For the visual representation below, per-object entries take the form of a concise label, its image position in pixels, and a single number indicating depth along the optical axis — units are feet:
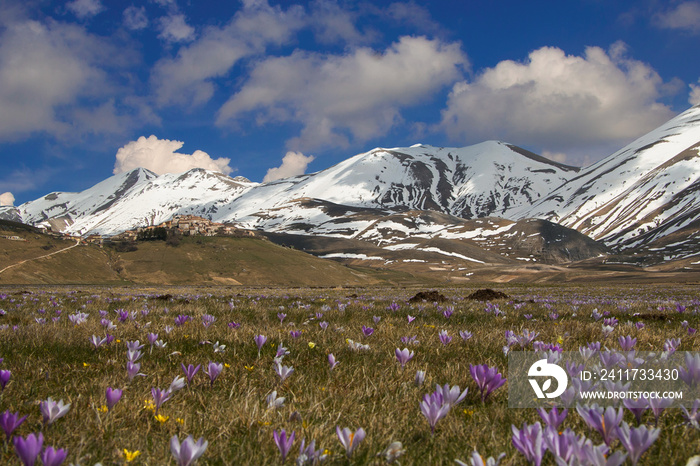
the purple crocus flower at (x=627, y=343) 15.35
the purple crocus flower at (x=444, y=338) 16.97
